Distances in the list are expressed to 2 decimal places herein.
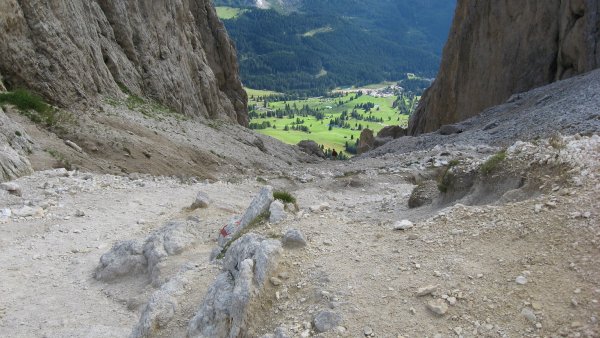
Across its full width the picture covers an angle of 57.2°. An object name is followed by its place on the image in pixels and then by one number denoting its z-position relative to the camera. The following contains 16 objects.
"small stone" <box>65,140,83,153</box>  26.49
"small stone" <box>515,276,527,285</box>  8.69
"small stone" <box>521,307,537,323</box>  7.98
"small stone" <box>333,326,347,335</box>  8.48
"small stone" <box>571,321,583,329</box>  7.66
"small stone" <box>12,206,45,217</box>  18.64
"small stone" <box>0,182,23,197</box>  19.67
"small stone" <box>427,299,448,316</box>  8.43
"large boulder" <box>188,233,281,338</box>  9.35
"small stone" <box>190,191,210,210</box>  19.44
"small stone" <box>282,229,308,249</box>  10.84
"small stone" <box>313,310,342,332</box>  8.63
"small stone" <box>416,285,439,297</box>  8.86
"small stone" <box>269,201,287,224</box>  12.48
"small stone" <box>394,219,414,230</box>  11.34
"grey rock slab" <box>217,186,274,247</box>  13.62
